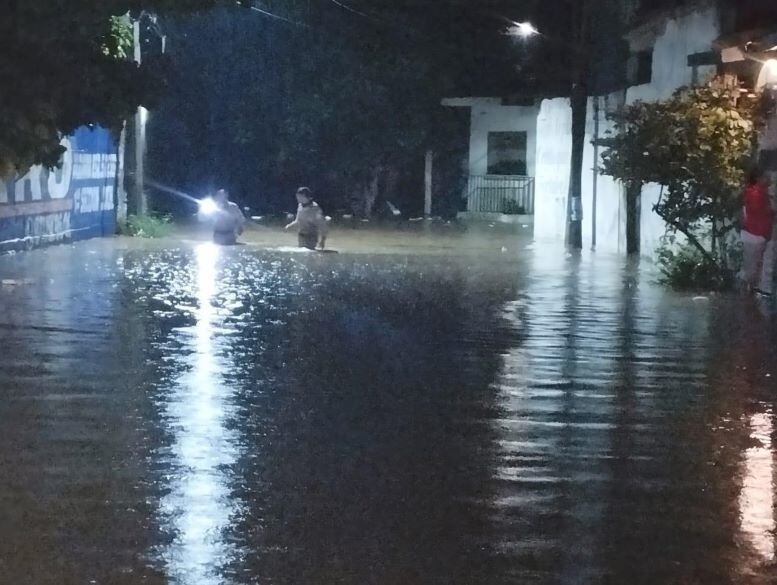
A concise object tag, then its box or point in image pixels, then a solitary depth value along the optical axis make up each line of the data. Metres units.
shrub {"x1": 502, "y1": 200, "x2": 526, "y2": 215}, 43.12
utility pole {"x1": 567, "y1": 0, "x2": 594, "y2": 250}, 29.58
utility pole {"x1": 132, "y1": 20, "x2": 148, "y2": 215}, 32.91
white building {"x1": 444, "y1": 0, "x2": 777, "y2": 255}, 21.88
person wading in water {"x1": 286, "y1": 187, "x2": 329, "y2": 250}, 27.83
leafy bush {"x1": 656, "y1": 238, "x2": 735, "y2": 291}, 19.70
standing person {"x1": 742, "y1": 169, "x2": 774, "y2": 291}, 17.97
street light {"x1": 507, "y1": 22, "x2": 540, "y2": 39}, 34.86
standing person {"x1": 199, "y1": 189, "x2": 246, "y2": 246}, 28.67
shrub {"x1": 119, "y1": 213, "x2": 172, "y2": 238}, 31.94
